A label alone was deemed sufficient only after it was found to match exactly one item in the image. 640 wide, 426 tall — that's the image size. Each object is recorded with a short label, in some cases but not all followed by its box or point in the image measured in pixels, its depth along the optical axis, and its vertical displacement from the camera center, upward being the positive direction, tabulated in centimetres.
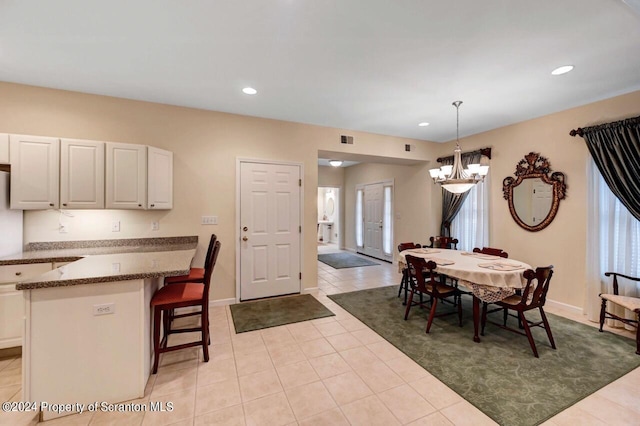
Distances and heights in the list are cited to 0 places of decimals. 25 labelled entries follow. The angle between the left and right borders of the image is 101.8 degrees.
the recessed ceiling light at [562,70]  254 +143
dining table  263 -66
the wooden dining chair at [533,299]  247 -88
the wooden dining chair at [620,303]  258 -94
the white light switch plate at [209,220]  369 -12
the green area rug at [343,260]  648 -131
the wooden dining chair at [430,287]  297 -90
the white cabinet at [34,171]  265 +41
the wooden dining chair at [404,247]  415 -56
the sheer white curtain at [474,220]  456 -14
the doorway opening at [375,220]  684 -21
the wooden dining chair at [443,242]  466 -53
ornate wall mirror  369 +32
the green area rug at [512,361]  192 -138
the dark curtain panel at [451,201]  472 +22
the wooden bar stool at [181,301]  219 -77
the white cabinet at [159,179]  316 +40
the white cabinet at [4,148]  261 +62
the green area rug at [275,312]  322 -137
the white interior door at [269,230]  393 -28
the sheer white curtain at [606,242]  304 -35
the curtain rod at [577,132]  338 +107
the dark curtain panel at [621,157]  292 +67
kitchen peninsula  173 -87
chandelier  319 +50
